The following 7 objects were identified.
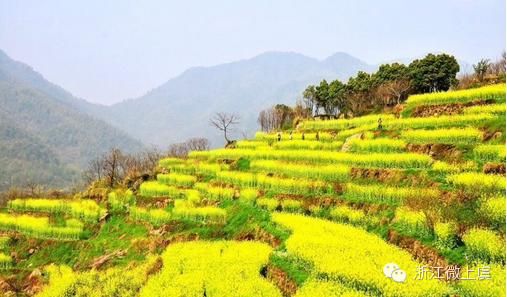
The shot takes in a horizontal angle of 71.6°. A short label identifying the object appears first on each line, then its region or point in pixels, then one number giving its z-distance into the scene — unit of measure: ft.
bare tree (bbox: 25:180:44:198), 190.55
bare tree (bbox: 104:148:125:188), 173.80
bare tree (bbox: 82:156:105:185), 273.64
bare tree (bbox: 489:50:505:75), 184.44
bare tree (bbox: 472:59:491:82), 156.50
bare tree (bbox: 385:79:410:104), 166.91
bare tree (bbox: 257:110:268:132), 261.65
